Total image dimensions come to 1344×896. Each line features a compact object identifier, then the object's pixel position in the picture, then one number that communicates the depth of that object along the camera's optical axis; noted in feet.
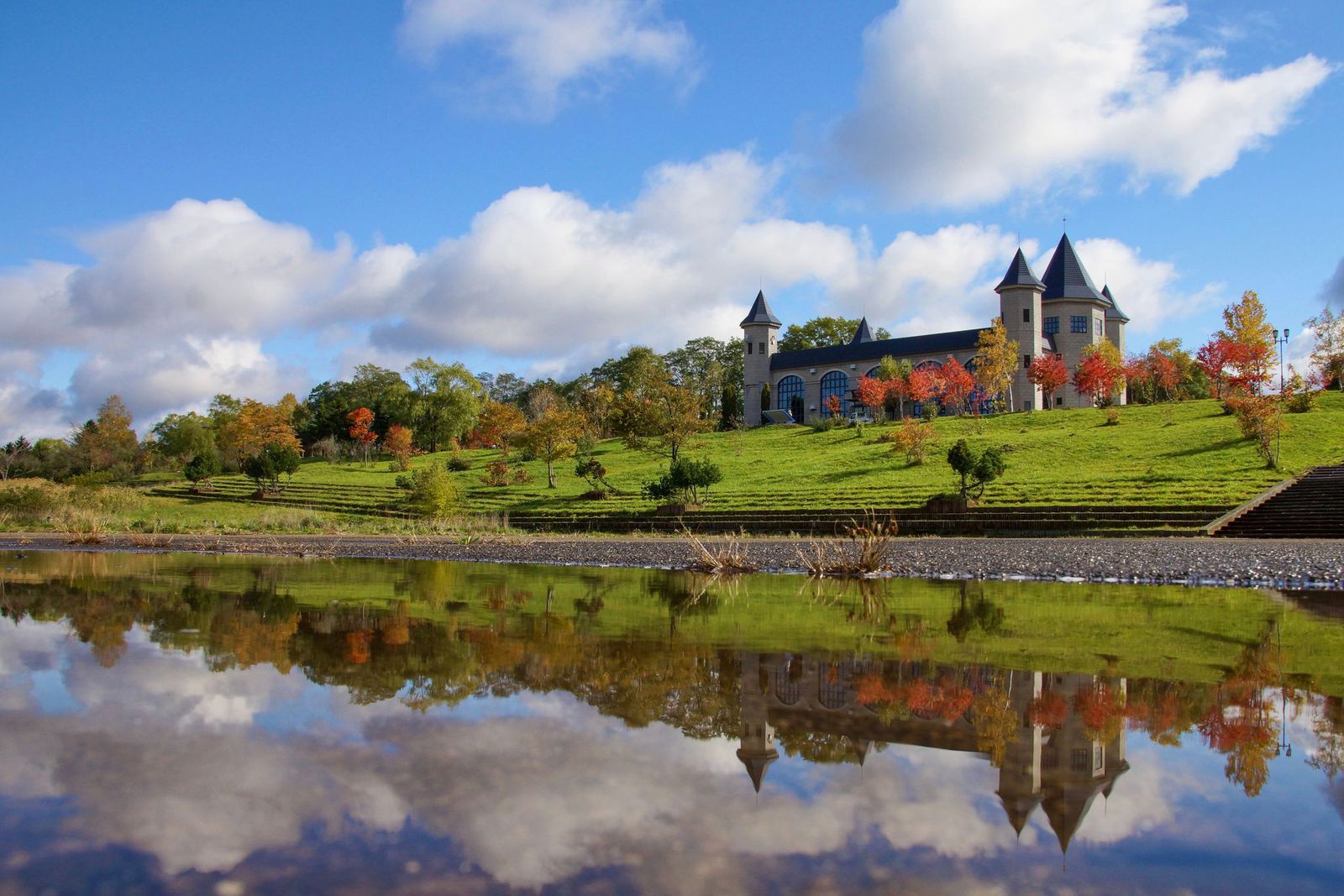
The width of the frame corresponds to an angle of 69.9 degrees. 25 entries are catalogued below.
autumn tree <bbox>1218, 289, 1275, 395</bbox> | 163.63
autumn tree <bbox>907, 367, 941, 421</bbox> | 216.33
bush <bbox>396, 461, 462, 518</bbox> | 117.39
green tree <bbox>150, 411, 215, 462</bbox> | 237.86
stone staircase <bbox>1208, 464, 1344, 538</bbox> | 82.28
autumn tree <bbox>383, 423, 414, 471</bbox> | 205.98
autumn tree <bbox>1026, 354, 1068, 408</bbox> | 216.54
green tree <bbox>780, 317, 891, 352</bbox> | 329.31
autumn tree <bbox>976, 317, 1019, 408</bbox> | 207.51
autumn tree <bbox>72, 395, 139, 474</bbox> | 236.22
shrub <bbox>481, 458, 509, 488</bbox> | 160.25
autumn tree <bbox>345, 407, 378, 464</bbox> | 238.27
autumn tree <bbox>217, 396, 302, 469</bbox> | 223.30
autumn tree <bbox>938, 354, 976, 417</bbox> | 214.48
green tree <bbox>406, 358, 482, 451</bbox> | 254.27
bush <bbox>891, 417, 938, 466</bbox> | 141.69
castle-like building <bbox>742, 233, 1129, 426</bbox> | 240.32
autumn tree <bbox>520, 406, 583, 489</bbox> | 157.79
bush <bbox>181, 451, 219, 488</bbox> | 176.24
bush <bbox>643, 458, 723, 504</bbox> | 115.85
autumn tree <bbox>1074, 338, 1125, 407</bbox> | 209.26
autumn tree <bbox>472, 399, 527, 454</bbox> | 223.10
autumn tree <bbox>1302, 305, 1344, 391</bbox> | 180.45
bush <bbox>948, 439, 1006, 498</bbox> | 105.09
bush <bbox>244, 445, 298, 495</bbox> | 163.02
